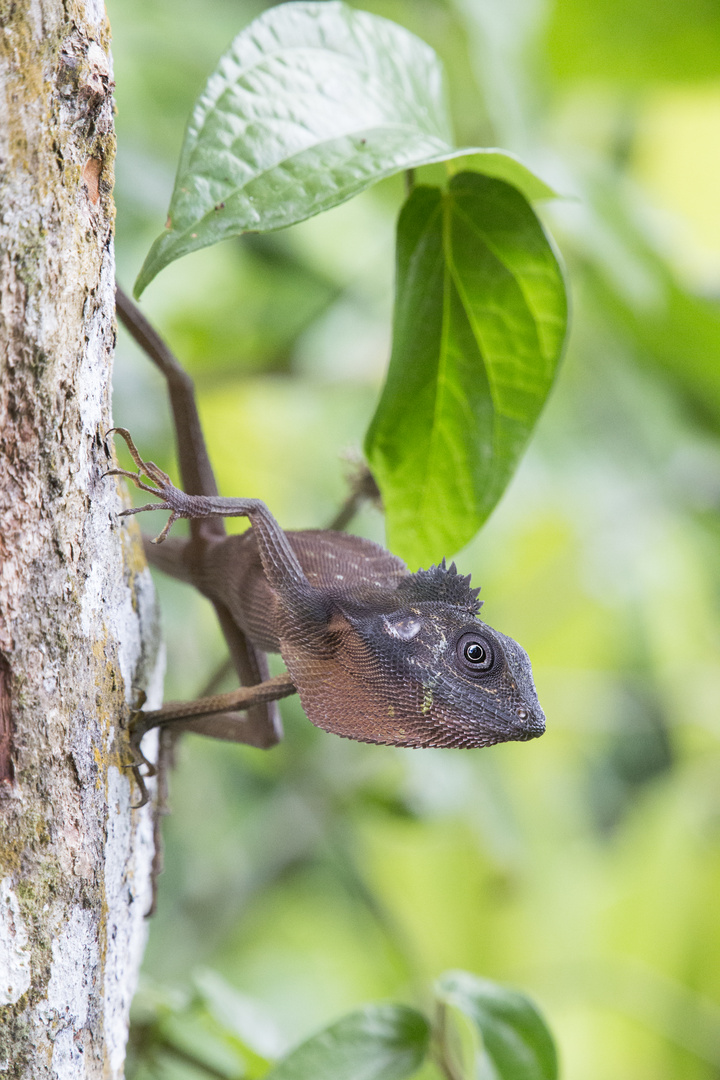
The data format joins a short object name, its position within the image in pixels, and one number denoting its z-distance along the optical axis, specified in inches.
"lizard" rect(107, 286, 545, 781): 79.2
